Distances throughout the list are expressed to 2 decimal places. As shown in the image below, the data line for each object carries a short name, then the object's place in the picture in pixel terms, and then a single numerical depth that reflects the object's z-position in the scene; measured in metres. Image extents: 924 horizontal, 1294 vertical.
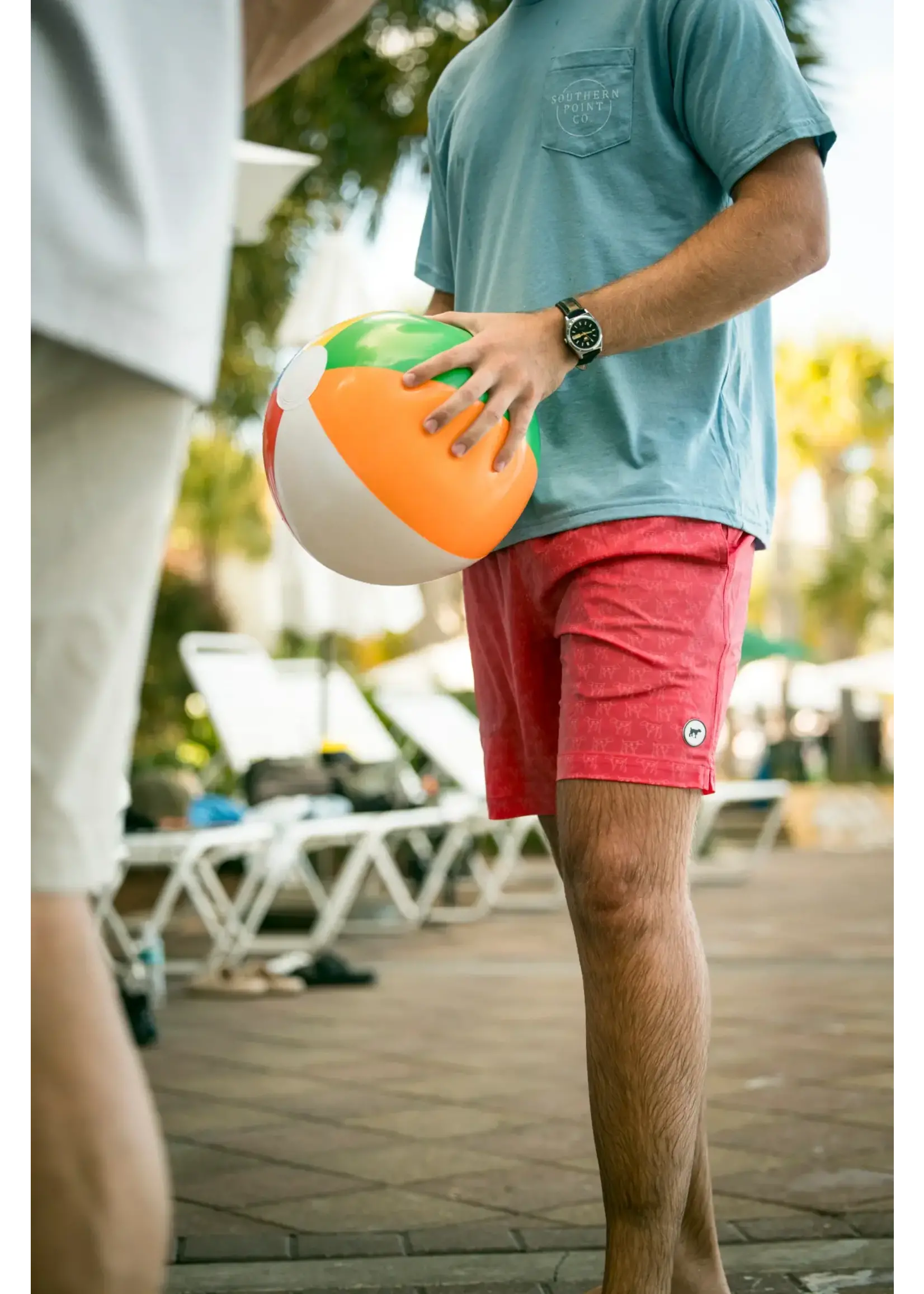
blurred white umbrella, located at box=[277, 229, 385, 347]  7.73
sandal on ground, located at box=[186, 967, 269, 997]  6.05
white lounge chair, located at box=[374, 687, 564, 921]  9.12
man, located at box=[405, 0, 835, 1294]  1.98
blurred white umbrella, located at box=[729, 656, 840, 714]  35.81
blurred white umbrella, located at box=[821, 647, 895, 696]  29.89
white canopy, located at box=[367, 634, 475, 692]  20.77
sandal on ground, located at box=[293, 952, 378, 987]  6.28
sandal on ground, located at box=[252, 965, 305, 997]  6.15
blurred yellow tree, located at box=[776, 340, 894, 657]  37.81
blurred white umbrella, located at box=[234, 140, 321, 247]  6.10
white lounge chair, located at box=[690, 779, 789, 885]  11.00
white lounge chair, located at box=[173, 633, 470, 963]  6.48
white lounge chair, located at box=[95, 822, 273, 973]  5.68
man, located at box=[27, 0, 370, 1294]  1.02
